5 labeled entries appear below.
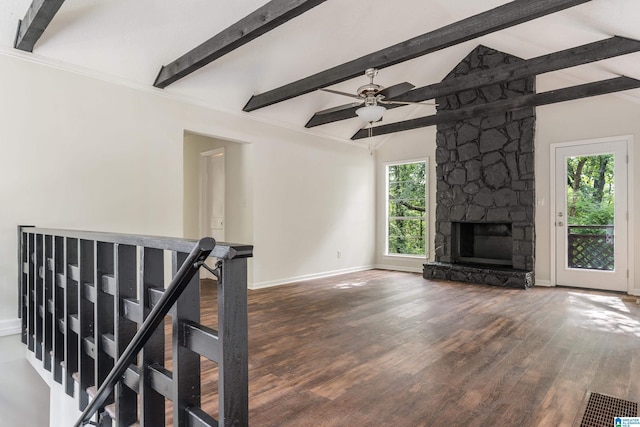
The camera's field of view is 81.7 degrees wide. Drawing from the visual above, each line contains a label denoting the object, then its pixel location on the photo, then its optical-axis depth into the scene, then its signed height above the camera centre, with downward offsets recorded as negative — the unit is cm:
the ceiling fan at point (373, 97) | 377 +121
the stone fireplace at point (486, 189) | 586 +38
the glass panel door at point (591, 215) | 526 -5
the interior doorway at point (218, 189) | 575 +39
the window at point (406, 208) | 730 +9
